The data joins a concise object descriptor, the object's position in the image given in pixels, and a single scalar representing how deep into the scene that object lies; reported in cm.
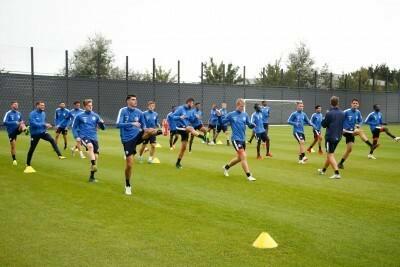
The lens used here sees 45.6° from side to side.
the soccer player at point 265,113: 2216
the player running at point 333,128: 1362
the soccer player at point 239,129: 1323
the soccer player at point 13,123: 1692
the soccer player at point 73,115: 1878
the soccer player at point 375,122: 2041
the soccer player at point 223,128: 2405
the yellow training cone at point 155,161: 1747
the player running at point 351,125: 1619
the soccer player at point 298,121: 1864
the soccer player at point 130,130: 1100
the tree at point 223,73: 5759
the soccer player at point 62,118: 2142
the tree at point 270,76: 5547
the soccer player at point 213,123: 2693
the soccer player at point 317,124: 2069
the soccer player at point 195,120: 1647
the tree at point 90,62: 4561
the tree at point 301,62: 6450
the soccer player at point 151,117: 1894
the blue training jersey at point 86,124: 1379
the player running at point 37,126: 1540
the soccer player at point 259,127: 1938
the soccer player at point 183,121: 1589
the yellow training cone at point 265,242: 688
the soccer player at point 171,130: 2209
